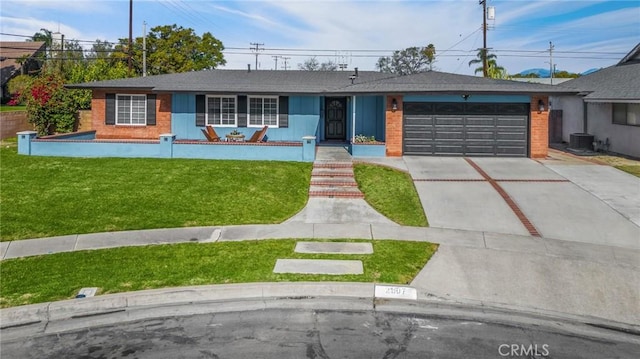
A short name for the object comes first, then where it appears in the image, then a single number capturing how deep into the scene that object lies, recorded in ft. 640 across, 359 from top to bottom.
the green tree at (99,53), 265.15
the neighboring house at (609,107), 70.23
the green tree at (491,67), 132.77
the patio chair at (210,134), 69.34
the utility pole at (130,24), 122.08
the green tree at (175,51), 165.48
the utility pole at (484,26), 121.70
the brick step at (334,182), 51.43
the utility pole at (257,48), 160.04
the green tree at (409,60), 212.84
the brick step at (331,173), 54.39
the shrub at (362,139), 67.10
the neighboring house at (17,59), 161.88
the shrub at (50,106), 76.59
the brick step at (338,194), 48.43
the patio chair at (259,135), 69.87
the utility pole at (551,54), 195.66
